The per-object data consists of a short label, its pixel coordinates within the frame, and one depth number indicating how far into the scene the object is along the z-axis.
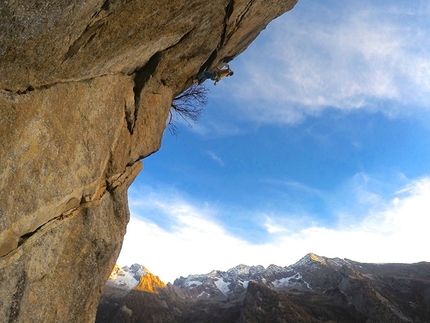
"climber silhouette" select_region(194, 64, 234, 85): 14.79
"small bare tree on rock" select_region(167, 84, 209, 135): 16.11
